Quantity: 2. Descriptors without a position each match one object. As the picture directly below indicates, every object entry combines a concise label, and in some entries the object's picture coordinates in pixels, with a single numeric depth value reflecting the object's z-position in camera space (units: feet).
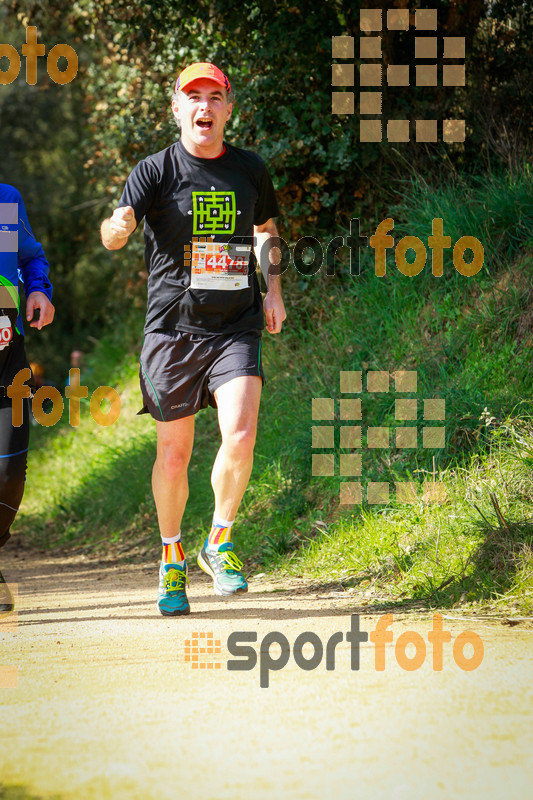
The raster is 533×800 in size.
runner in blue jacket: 31.42
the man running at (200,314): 30.35
